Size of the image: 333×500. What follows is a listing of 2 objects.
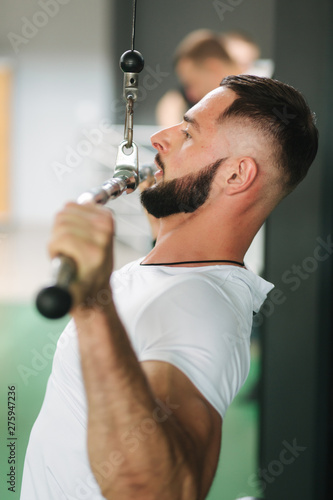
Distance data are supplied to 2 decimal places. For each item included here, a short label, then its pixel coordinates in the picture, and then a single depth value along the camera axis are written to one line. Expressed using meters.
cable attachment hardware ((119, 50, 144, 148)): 2.75
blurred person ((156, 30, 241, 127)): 4.38
